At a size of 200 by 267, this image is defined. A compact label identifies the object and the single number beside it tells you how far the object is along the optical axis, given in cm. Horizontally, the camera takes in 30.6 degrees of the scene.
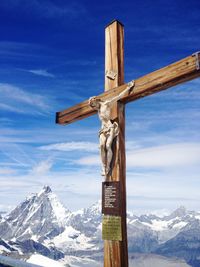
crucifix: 422
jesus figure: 463
